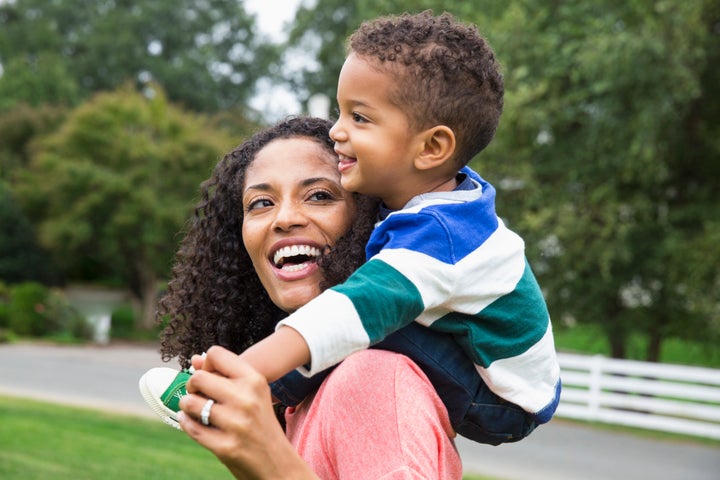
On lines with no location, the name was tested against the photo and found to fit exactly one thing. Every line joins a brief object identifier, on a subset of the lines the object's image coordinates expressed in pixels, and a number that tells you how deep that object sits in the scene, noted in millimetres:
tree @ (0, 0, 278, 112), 41000
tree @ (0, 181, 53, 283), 27016
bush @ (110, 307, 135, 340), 24755
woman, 1205
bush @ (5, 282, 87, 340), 23328
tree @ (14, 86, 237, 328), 23156
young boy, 1469
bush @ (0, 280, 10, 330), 24094
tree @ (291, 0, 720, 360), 11641
